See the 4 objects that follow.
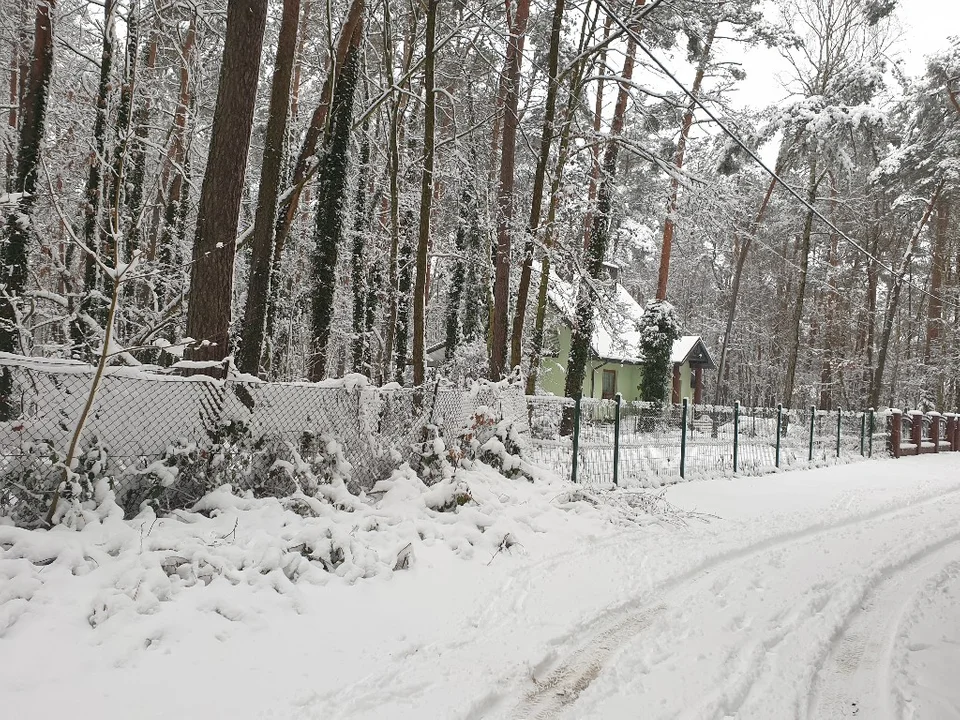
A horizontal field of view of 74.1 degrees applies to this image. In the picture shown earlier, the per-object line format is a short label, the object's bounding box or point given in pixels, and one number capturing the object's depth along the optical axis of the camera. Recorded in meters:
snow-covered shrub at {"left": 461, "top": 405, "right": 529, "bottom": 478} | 7.71
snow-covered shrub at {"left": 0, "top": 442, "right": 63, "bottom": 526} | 4.28
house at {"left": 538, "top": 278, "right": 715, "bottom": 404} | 15.98
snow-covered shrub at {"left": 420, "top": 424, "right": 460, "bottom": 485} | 7.03
